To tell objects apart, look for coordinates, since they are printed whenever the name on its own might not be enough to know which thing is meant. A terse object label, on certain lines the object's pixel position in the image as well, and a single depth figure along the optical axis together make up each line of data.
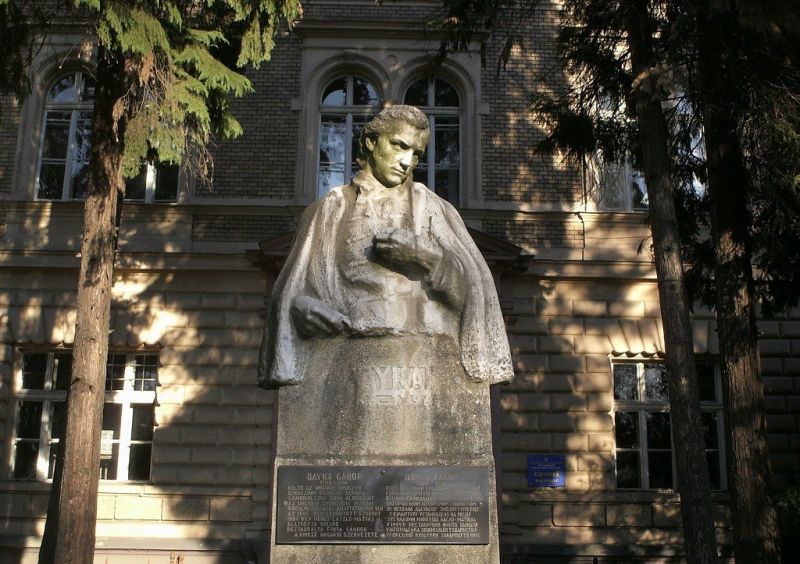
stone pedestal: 4.20
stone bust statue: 4.31
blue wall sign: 14.21
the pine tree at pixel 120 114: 9.84
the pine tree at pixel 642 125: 9.53
